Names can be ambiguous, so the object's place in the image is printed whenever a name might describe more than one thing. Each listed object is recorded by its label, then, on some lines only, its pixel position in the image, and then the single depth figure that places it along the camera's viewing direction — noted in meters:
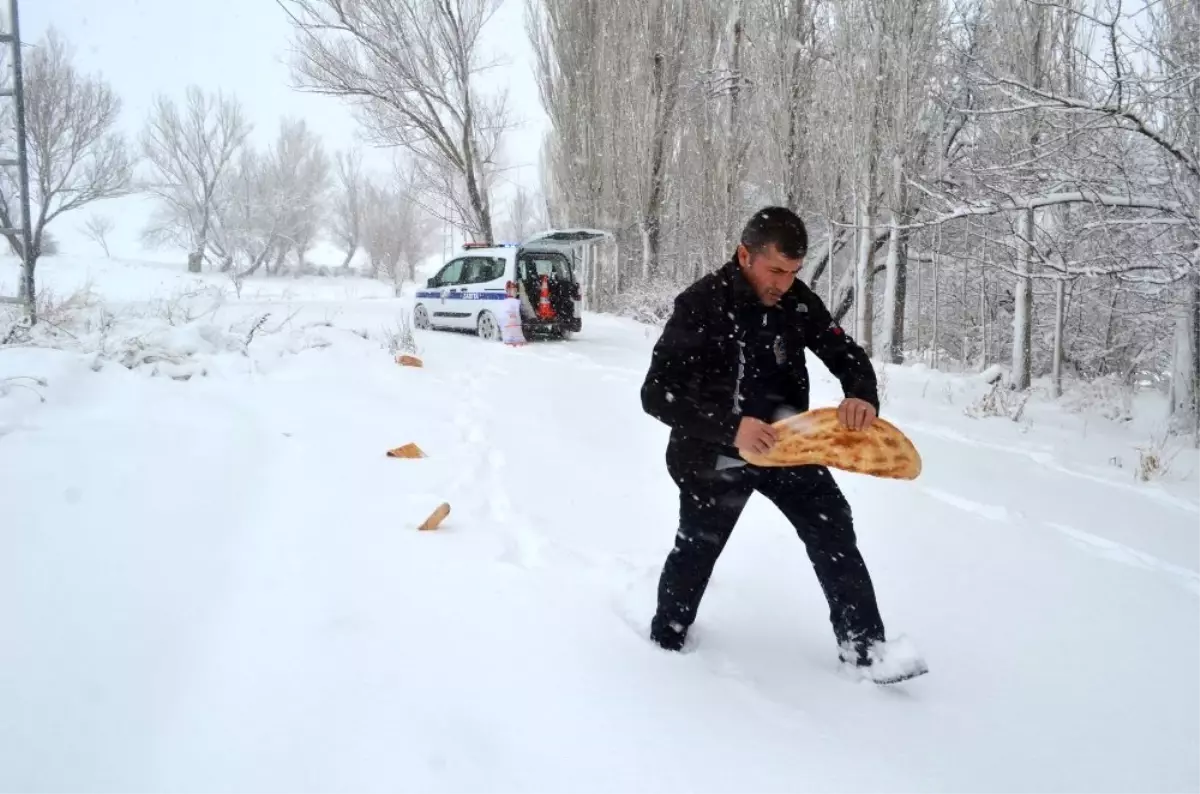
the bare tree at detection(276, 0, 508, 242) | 16.36
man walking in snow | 2.07
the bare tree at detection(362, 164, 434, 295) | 47.72
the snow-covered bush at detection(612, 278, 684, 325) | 17.12
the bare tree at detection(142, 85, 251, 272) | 33.91
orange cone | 11.92
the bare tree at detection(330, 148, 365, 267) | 48.38
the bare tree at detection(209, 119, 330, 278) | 38.91
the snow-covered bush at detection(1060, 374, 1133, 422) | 8.15
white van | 11.76
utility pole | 7.47
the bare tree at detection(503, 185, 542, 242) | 57.66
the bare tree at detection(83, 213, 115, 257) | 43.84
